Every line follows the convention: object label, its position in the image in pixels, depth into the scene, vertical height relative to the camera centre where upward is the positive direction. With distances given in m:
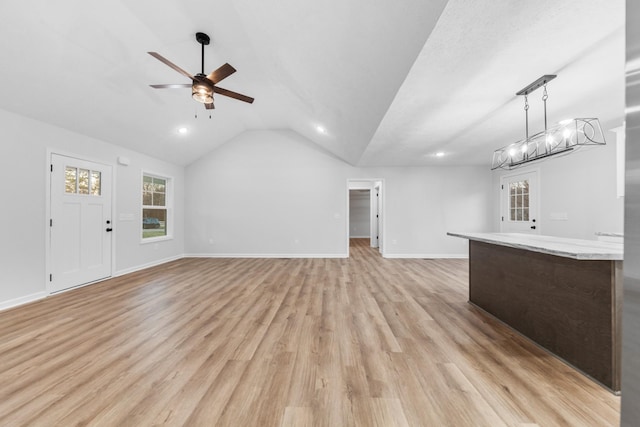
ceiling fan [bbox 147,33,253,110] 2.83 +1.51
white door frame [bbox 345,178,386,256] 6.64 +0.04
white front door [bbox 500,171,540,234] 5.21 +0.31
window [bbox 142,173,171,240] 5.72 +0.26
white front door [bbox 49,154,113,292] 3.71 -0.13
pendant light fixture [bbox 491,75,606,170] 2.35 +0.82
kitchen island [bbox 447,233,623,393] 1.69 -0.64
